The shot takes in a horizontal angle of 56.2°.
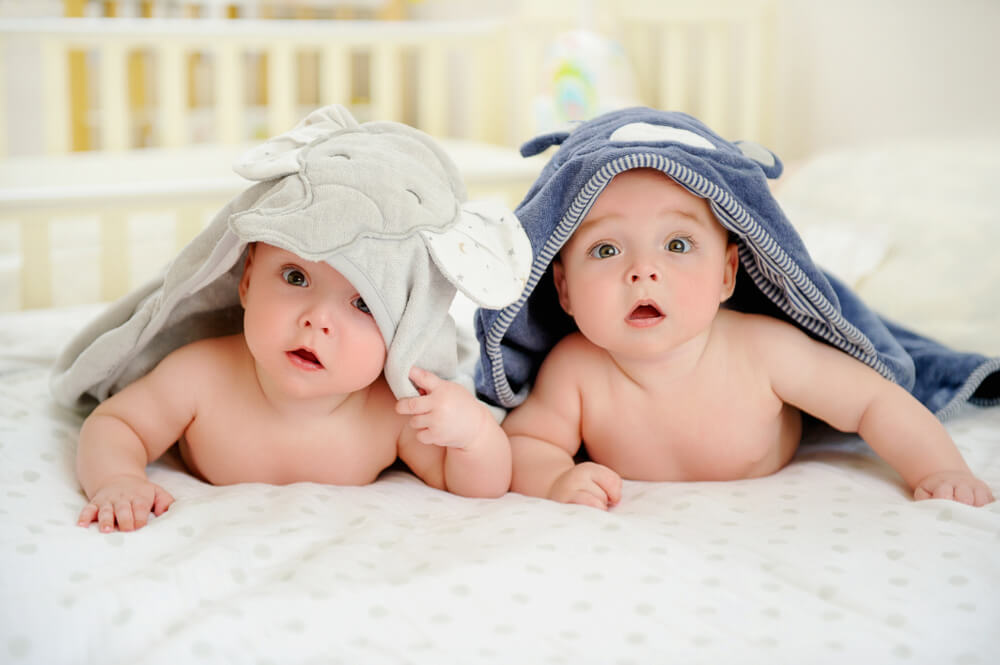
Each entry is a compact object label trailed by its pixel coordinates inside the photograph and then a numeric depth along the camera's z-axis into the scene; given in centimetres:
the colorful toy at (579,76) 239
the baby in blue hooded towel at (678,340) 94
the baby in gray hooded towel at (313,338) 86
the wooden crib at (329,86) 227
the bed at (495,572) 66
